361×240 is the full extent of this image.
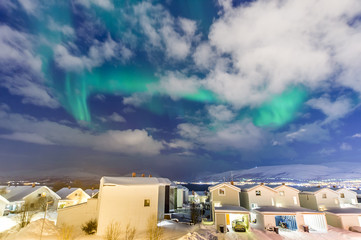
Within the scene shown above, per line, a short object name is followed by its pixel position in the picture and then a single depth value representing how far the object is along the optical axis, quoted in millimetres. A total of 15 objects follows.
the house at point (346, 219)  28250
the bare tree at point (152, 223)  19888
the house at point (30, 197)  37844
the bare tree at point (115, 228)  19127
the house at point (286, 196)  33344
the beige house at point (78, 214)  21469
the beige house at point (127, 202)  19859
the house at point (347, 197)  35759
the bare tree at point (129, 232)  18505
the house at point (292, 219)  26359
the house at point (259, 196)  32406
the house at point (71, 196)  43638
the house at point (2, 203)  33166
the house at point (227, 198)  30828
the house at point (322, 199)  34031
